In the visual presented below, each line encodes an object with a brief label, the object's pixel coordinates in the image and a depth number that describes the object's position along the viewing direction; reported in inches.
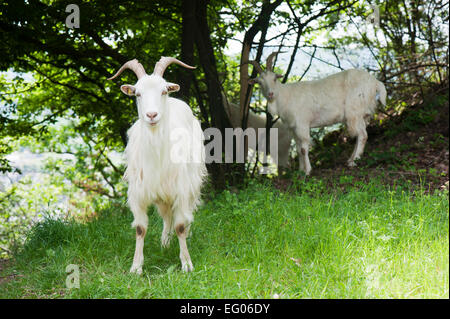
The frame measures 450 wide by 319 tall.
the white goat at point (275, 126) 319.6
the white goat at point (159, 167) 139.3
